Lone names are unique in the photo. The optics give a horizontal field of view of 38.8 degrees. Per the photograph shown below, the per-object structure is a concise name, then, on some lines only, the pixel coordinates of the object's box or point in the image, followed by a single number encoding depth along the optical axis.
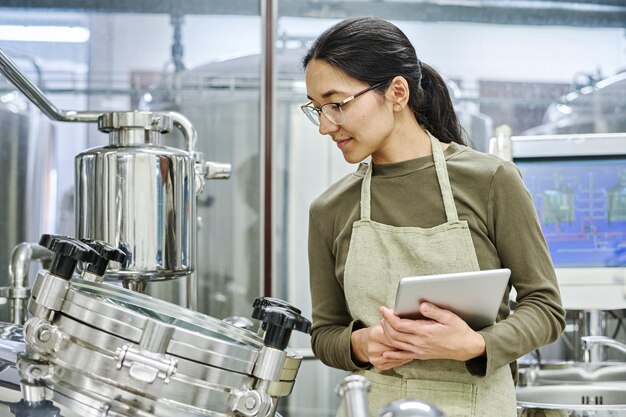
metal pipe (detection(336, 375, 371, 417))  0.80
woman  1.29
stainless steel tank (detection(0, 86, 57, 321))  2.72
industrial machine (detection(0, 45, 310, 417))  1.04
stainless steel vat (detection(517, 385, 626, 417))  1.93
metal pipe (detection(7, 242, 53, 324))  1.72
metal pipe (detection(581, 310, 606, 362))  2.03
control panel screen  2.07
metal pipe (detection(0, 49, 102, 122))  1.57
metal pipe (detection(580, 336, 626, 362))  1.88
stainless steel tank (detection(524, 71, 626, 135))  3.11
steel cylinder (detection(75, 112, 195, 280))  1.57
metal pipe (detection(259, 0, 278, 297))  3.00
